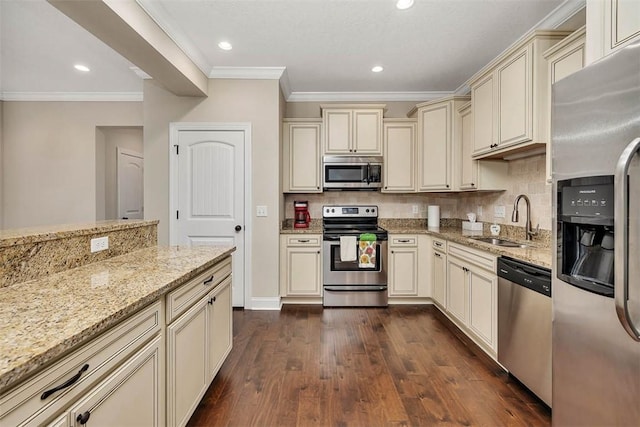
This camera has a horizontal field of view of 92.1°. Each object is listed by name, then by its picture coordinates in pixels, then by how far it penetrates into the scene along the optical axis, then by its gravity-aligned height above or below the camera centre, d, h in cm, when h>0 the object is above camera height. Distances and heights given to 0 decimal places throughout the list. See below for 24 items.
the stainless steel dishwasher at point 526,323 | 175 -70
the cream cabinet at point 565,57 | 192 +102
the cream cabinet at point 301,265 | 360 -64
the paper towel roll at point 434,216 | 399 -7
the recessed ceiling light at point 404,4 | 223 +152
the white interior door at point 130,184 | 494 +42
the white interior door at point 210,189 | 348 +23
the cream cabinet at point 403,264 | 361 -63
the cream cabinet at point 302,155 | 389 +69
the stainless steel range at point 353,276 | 355 -76
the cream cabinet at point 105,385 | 71 -50
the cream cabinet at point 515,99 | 222 +90
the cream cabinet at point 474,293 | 229 -70
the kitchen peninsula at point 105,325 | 74 -37
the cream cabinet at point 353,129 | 380 +100
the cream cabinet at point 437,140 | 358 +83
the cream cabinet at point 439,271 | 322 -67
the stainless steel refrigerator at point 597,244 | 103 -12
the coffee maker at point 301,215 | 392 -7
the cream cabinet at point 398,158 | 390 +67
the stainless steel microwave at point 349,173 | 385 +46
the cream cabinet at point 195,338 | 138 -69
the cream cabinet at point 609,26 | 126 +80
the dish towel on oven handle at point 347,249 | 350 -44
